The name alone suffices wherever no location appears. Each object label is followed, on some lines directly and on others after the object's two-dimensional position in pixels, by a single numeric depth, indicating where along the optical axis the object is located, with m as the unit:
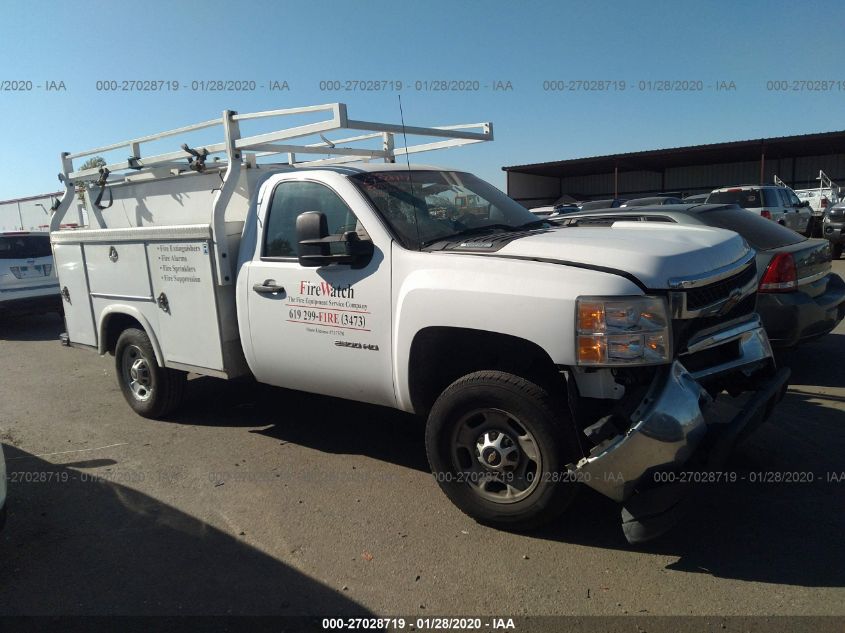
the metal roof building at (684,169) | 31.27
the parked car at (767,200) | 15.34
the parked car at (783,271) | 5.34
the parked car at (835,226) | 14.66
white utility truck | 2.99
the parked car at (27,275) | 10.80
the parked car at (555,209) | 19.06
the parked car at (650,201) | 14.64
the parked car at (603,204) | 18.49
